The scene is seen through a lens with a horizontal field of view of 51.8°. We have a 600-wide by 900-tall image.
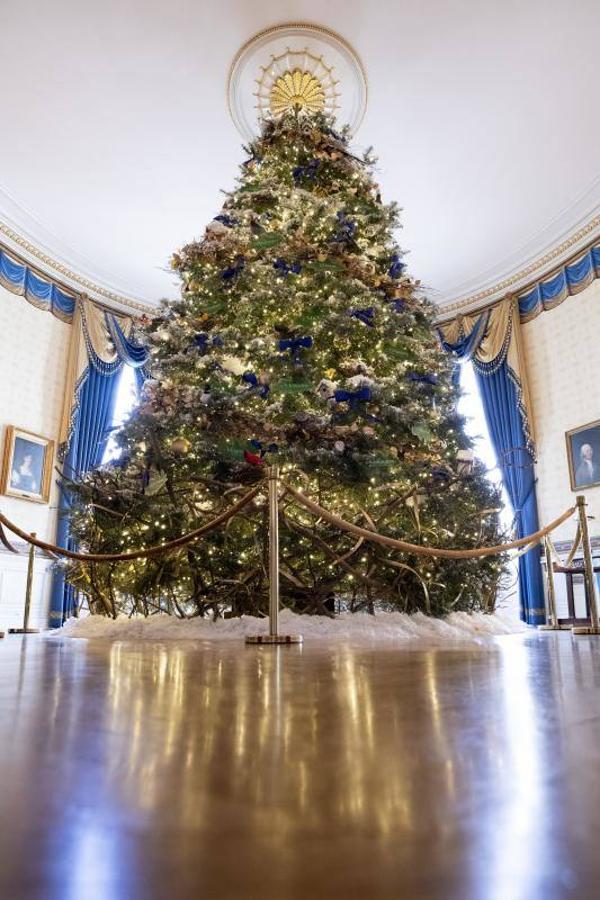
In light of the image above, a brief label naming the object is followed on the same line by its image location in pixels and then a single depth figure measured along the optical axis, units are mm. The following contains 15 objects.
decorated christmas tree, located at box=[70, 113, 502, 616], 3389
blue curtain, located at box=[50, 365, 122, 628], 7836
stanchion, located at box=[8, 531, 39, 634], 4034
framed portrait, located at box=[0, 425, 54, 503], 7598
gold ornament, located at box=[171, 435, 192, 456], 3538
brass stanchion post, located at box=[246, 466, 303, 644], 2289
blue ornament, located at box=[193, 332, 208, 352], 4066
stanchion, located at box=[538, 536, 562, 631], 5277
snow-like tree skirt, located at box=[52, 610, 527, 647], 2834
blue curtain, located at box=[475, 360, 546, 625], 7773
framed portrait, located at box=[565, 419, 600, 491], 7562
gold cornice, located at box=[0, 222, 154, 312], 7844
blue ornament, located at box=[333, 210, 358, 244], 4324
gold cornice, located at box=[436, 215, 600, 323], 7840
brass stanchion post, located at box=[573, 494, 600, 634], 3109
